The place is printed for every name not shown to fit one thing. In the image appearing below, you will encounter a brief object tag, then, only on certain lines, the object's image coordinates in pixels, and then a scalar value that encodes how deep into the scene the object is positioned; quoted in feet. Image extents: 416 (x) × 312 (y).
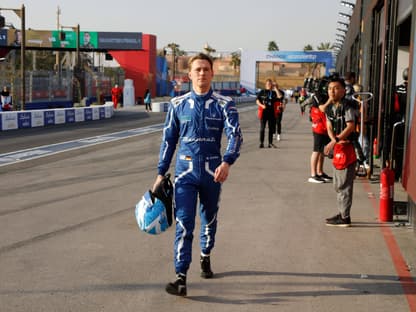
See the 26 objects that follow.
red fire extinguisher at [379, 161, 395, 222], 26.81
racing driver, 17.10
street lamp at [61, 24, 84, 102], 127.19
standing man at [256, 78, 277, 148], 55.11
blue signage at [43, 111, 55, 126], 90.02
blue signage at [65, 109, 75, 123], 95.86
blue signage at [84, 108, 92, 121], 102.94
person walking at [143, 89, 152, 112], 132.98
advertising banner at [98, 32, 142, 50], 181.68
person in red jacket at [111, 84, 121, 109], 139.10
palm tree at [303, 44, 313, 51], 492.95
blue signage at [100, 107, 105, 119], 108.77
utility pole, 284.61
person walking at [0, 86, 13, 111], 90.33
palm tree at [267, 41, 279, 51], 519.19
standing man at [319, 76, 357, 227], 25.44
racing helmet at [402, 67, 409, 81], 38.03
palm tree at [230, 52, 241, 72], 491.43
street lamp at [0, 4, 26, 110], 90.53
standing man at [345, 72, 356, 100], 39.53
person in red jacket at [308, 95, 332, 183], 37.88
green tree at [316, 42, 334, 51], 490.49
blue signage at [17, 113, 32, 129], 83.19
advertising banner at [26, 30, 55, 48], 183.21
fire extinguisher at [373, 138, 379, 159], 46.40
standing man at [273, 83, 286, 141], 57.41
